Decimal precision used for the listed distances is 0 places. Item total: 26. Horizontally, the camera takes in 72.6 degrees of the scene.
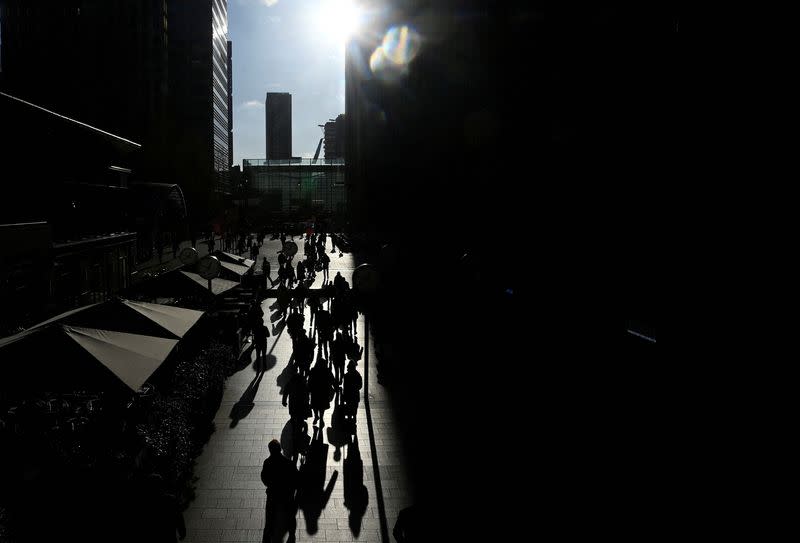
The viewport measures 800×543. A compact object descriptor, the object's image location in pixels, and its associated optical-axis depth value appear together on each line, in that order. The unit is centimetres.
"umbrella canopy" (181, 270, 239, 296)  1628
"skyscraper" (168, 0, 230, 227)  10269
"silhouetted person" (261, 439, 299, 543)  656
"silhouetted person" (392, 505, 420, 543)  535
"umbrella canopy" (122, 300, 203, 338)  1004
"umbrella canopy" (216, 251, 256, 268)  2106
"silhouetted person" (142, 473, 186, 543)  575
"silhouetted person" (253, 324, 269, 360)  1439
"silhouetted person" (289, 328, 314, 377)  1137
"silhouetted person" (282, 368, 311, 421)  934
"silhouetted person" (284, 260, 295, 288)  2614
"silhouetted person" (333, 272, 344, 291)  1865
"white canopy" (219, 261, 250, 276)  1928
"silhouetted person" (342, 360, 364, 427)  978
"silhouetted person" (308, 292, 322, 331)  1700
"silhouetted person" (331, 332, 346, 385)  1184
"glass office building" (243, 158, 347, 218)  15138
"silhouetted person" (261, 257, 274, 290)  2715
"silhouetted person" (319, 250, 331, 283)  3278
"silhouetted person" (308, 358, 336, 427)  975
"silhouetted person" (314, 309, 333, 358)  1423
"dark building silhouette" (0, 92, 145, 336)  1797
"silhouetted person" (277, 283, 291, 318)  2089
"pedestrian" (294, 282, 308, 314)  1962
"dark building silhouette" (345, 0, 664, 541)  742
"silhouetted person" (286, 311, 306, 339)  1352
